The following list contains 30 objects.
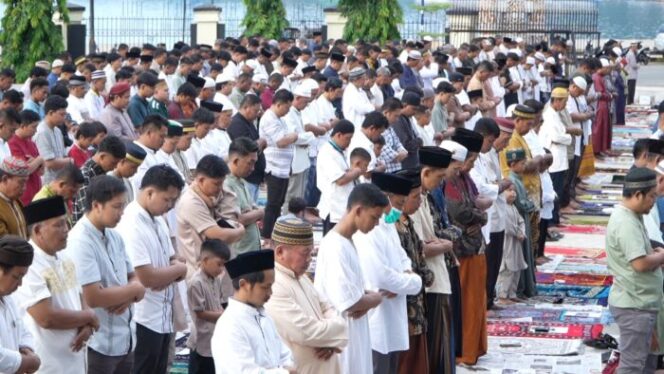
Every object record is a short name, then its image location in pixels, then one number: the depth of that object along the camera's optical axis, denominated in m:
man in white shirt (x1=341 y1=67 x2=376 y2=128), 17.36
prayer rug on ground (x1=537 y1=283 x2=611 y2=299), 13.91
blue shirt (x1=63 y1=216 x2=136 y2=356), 7.82
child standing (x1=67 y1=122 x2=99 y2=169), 11.77
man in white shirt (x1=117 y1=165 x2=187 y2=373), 8.45
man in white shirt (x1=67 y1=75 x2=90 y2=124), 15.52
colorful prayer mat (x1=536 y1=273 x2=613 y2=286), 14.46
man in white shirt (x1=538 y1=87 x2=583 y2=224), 16.61
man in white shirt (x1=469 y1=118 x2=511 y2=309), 12.23
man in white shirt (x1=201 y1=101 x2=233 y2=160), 13.26
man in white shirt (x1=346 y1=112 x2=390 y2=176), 13.19
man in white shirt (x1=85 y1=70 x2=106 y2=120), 15.95
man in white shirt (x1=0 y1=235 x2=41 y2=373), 6.74
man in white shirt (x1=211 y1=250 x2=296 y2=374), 6.80
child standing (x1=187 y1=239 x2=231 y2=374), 8.84
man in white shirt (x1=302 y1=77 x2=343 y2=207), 16.53
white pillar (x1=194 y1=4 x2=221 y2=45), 35.72
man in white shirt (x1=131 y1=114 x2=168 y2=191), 10.78
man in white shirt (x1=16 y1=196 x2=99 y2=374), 7.34
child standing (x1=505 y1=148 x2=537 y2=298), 13.02
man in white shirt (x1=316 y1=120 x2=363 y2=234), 12.71
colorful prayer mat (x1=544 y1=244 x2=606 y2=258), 15.91
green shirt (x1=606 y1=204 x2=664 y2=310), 9.66
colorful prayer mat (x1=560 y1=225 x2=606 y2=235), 17.30
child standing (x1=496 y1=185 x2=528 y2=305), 12.86
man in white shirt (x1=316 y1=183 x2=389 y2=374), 8.34
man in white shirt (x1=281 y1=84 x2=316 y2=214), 15.55
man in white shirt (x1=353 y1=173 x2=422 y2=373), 8.89
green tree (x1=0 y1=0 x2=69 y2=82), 25.38
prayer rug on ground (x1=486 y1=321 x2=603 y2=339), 12.31
